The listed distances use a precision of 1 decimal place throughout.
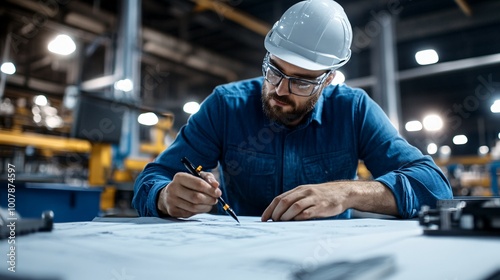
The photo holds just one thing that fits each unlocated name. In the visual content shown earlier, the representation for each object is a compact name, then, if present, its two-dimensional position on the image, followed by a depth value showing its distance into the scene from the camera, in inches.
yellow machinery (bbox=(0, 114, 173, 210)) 148.5
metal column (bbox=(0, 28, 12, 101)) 192.9
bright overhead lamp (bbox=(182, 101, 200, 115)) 253.6
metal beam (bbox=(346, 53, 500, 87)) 193.8
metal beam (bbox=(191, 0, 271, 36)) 244.4
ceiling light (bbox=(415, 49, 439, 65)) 178.5
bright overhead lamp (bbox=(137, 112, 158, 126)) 162.4
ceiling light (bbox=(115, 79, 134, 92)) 175.8
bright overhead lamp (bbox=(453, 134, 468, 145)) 488.1
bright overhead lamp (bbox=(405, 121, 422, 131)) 261.1
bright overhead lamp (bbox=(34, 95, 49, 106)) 263.9
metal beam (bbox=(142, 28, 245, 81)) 295.2
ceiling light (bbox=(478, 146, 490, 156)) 463.4
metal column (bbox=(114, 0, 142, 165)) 187.9
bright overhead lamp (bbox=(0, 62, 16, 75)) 151.5
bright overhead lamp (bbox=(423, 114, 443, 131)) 223.5
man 56.7
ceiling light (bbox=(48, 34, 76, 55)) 170.2
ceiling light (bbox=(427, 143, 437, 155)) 416.1
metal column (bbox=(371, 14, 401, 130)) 217.5
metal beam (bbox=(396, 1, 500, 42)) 242.1
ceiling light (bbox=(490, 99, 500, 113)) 156.8
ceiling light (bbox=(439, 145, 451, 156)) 440.7
